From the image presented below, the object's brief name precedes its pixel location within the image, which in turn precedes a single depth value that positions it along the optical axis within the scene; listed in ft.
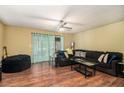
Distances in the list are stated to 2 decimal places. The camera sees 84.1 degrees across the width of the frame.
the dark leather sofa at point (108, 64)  8.40
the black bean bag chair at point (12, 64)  9.36
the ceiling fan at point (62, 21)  8.03
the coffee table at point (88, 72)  8.75
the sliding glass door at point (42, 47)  14.61
